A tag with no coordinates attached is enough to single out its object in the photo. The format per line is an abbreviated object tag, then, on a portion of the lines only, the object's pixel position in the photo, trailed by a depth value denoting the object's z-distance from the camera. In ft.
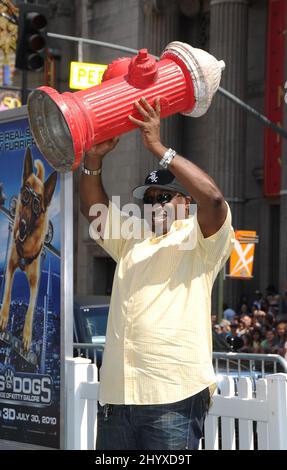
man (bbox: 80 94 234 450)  13.96
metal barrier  21.13
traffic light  54.10
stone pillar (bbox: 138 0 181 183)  107.65
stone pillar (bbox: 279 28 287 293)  87.10
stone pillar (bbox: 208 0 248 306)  97.19
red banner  91.86
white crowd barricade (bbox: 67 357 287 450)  17.61
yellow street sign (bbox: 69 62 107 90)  67.87
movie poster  20.49
